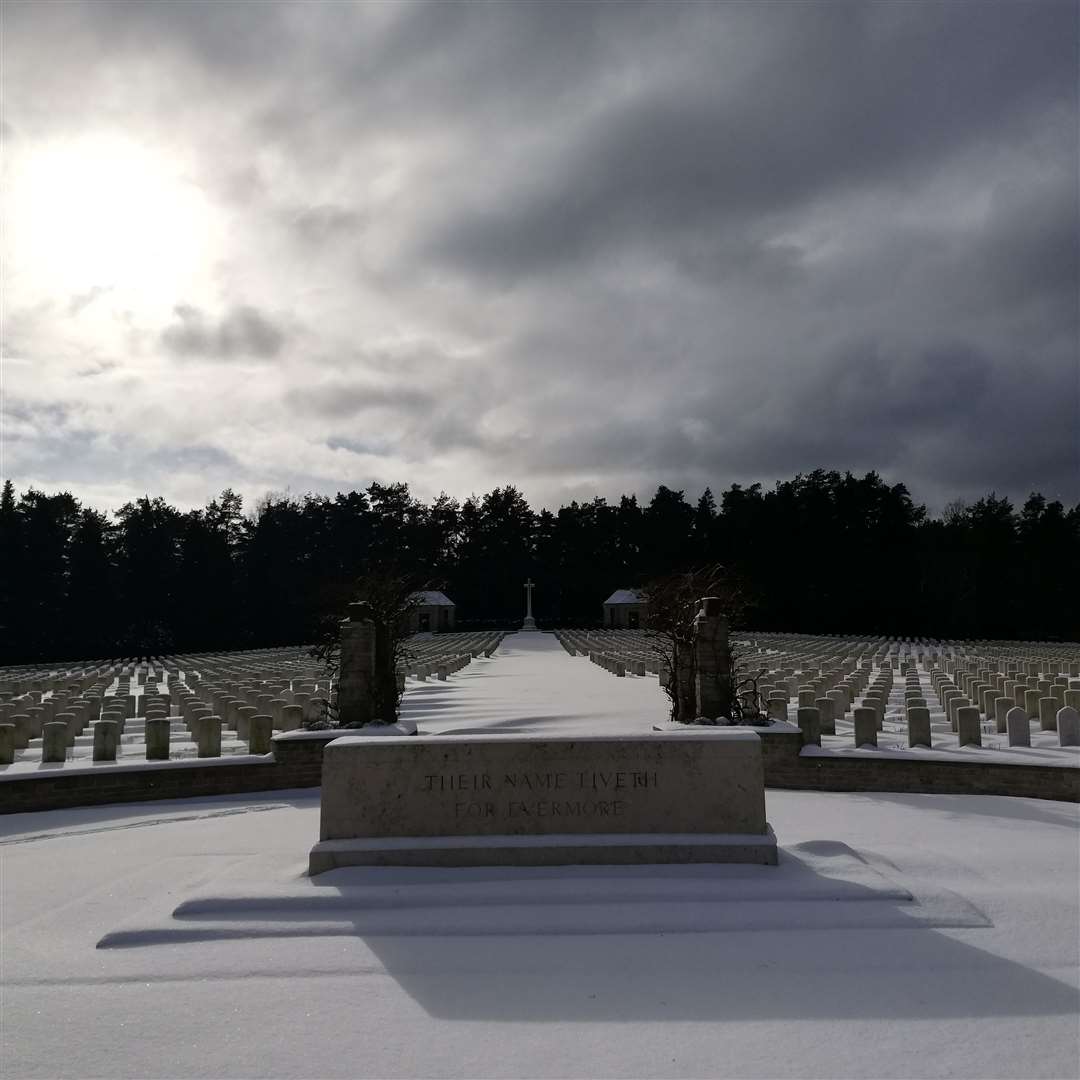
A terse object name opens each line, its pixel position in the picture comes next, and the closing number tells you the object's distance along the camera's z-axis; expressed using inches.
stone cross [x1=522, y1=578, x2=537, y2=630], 2684.5
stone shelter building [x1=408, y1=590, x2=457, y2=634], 2554.1
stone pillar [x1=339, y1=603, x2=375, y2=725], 403.5
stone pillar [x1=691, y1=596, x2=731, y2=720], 386.0
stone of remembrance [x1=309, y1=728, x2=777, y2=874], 211.8
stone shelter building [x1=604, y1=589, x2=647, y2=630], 2677.2
